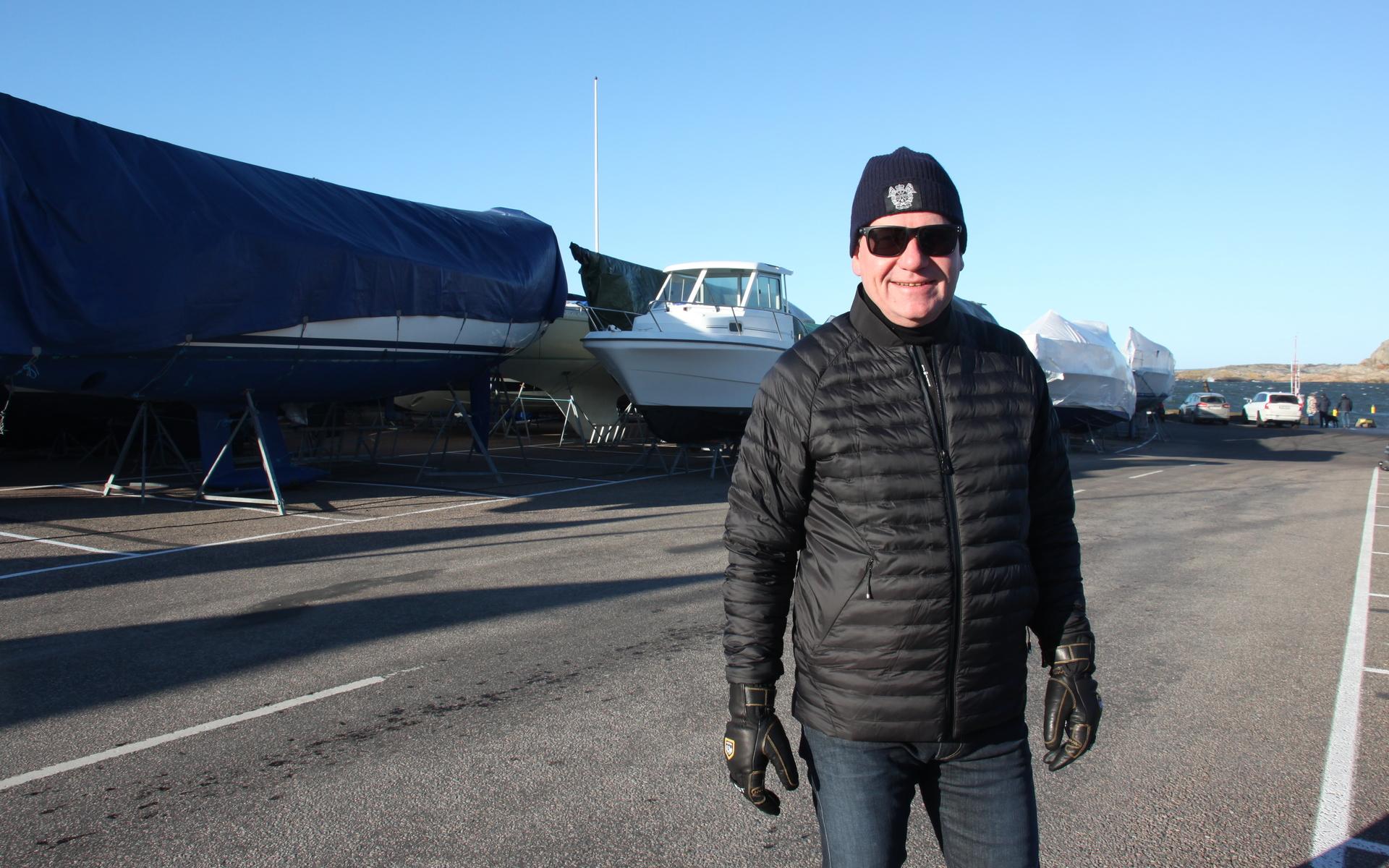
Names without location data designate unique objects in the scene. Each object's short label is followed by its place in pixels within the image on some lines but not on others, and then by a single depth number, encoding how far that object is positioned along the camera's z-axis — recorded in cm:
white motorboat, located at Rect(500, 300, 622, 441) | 2184
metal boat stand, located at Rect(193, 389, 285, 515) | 1217
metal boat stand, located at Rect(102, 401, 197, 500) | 1248
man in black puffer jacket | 218
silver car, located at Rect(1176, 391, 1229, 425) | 4688
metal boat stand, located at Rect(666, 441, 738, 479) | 1778
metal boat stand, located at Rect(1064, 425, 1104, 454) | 2922
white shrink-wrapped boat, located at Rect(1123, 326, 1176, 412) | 3897
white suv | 4294
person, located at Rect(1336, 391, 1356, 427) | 4881
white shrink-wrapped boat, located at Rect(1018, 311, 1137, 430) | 2692
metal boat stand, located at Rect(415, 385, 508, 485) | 1576
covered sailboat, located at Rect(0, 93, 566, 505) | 971
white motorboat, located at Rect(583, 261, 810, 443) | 1630
